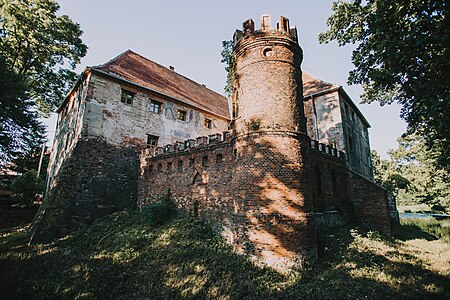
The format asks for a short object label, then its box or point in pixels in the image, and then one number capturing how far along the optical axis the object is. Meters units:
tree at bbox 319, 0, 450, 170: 6.12
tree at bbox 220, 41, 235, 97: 18.22
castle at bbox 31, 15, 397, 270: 7.91
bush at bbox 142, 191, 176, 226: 11.38
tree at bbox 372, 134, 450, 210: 17.39
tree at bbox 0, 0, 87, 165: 14.55
